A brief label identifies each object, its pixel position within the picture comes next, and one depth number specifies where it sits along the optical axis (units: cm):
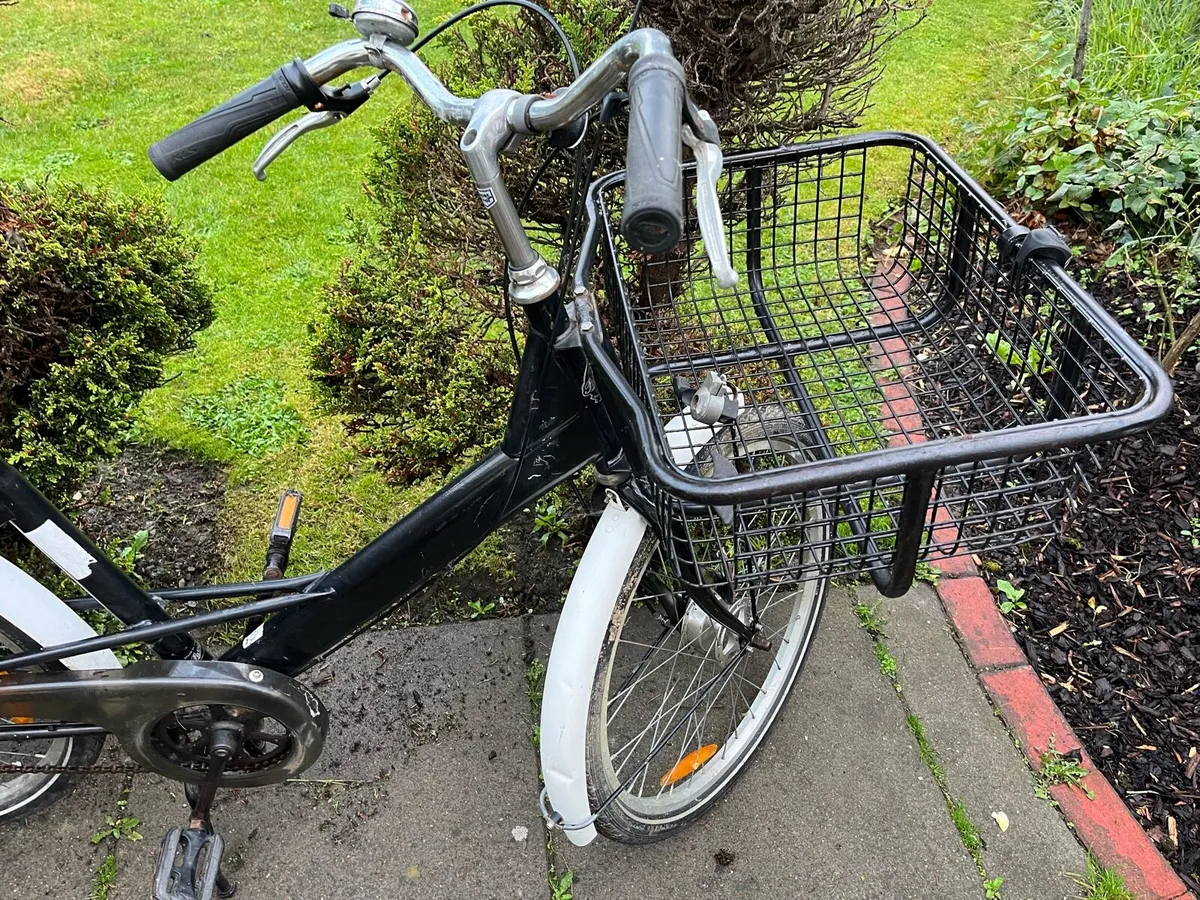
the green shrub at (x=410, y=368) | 229
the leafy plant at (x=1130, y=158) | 328
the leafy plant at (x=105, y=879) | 196
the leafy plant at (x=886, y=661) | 238
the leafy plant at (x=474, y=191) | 220
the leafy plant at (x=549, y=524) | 274
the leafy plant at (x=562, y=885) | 195
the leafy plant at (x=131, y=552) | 254
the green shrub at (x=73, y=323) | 204
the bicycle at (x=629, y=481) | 115
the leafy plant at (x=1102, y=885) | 192
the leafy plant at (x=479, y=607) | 255
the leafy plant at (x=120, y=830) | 205
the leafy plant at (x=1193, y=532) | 257
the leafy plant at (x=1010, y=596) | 252
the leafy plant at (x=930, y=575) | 260
